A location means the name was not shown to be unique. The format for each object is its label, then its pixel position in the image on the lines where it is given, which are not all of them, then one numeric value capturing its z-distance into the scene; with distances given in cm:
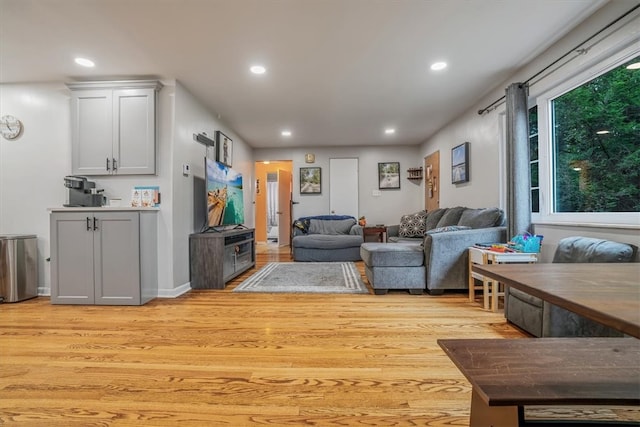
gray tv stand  333
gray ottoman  304
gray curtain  270
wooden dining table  45
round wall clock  314
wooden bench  68
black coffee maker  286
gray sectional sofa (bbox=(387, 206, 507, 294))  298
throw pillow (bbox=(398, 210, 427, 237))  475
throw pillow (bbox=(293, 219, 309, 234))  566
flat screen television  343
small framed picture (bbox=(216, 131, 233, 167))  416
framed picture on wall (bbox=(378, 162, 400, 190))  629
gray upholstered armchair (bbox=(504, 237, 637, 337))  169
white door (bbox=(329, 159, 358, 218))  633
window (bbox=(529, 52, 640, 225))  197
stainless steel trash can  288
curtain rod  183
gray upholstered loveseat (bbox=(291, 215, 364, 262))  511
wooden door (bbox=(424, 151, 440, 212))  521
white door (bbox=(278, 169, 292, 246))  736
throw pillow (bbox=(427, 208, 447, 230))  439
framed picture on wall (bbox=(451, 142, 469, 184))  401
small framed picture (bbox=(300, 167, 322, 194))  635
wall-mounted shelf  612
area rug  322
